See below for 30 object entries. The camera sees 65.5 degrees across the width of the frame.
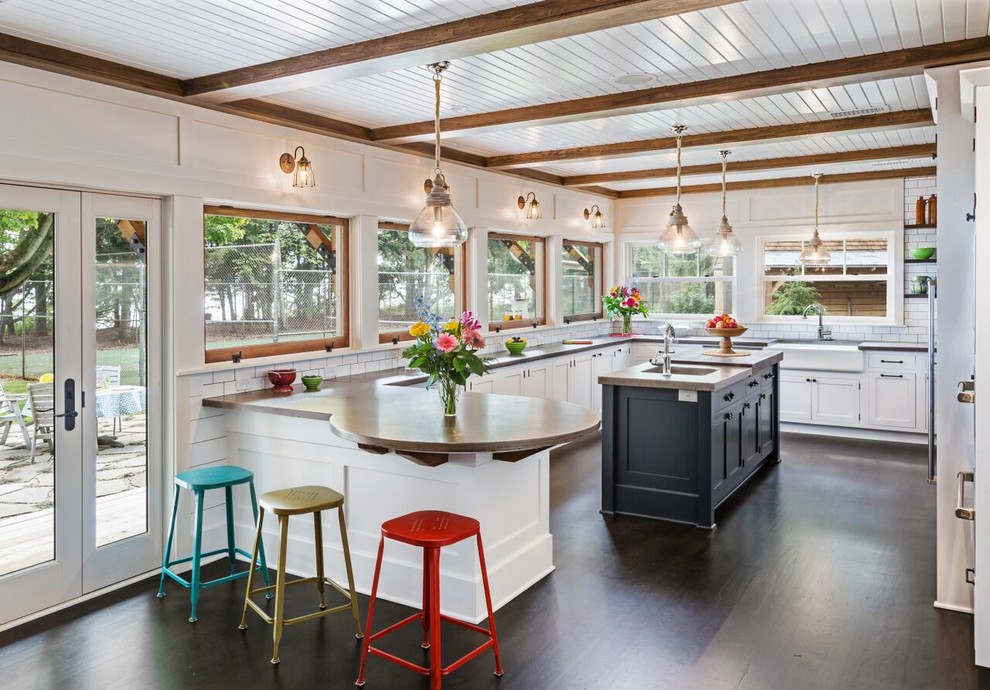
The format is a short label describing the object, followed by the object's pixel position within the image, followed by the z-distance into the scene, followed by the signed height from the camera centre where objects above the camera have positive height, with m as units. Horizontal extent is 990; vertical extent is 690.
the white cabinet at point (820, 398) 7.52 -0.73
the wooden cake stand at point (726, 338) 6.16 -0.11
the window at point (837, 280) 8.05 +0.49
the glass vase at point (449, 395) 3.57 -0.33
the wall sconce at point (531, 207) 7.28 +1.12
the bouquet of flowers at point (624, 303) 8.90 +0.25
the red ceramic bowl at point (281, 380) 4.64 -0.33
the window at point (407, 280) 5.86 +0.36
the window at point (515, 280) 7.31 +0.45
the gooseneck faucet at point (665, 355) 5.22 -0.21
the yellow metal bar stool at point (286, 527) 3.20 -0.89
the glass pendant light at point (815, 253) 7.52 +0.71
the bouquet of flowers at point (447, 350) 3.48 -0.12
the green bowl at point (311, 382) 4.71 -0.35
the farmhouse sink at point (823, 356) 7.45 -0.30
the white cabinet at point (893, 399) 7.27 -0.71
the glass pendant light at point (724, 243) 6.09 +0.65
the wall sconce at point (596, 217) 8.55 +1.20
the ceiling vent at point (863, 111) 5.05 +1.42
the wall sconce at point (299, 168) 4.73 +0.97
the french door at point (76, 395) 3.52 -0.34
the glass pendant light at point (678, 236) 5.27 +0.61
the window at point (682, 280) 8.94 +0.53
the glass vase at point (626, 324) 8.96 +0.01
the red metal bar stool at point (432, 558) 2.85 -0.90
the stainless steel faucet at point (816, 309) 8.35 +0.17
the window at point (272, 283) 4.59 +0.28
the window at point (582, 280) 8.57 +0.52
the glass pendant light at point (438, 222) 3.74 +0.50
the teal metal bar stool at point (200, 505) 3.64 -0.91
